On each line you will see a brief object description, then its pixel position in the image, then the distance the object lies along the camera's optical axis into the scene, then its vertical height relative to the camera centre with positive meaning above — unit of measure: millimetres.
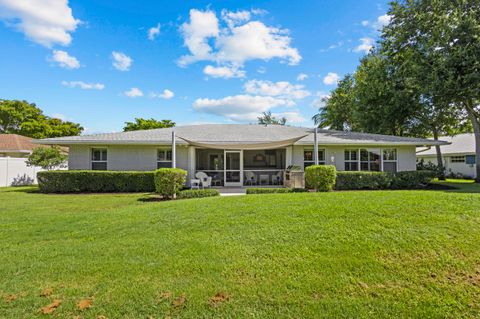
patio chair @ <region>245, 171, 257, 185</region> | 16312 -625
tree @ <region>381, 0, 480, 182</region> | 16094 +8117
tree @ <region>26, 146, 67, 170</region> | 17953 +895
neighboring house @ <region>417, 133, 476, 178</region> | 24953 +1190
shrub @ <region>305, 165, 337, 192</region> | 11914 -436
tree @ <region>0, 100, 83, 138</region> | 34062 +6863
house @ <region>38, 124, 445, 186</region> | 14836 +1100
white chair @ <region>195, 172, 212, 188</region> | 14594 -596
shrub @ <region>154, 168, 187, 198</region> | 10797 -557
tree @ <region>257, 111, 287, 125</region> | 50166 +9693
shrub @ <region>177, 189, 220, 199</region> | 11031 -1079
